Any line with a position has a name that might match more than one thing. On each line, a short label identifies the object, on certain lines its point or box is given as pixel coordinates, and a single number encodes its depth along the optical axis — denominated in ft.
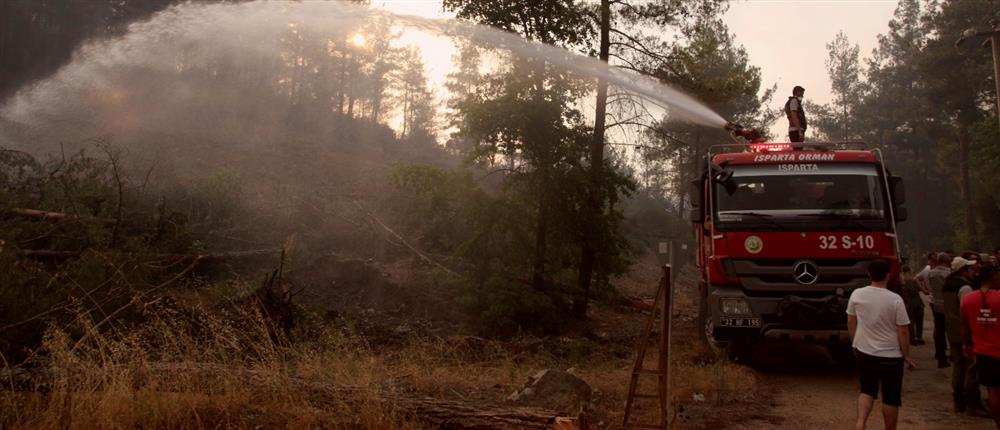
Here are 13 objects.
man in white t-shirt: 18.53
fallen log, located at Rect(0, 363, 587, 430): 17.80
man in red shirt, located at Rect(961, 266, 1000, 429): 19.38
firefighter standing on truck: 35.19
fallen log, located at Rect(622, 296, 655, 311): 60.13
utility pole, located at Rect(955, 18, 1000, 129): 52.13
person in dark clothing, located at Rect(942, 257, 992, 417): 24.00
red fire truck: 28.63
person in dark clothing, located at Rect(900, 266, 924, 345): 40.68
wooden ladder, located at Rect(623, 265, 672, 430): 18.28
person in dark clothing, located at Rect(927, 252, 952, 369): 32.81
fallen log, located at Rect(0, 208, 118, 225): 33.91
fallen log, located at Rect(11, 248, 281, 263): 31.76
